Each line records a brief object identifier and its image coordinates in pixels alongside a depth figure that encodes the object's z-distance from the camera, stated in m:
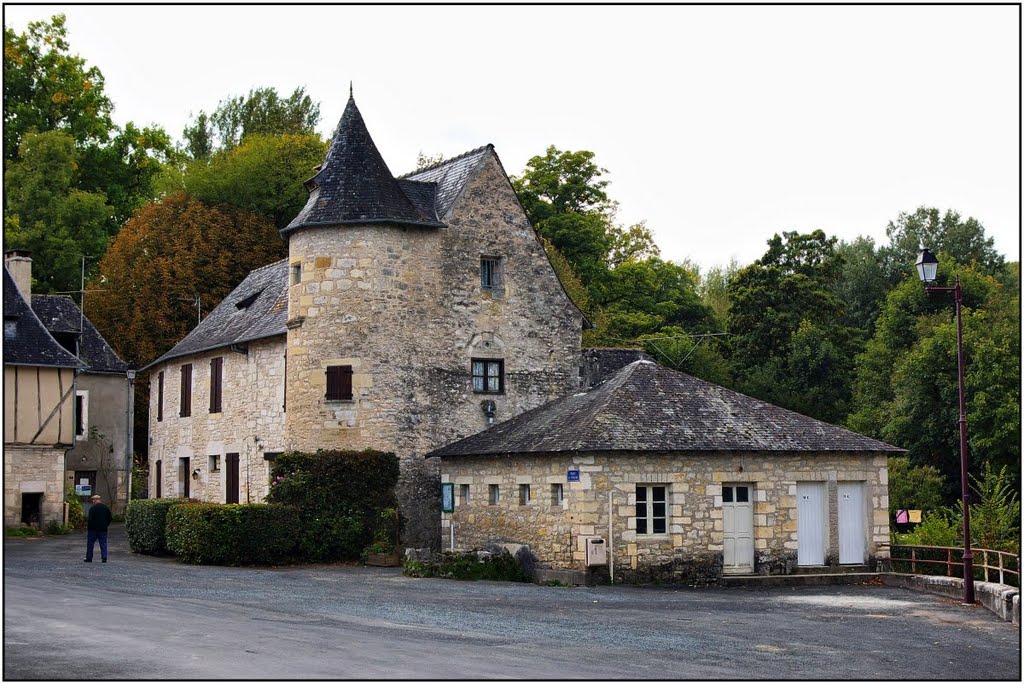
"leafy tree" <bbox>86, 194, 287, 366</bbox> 46.38
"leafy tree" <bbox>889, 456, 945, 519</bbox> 36.88
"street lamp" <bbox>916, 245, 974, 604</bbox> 20.81
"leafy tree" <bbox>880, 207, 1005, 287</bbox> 60.53
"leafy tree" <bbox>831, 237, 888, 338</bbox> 58.50
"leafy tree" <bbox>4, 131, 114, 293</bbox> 48.41
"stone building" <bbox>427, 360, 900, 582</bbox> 24.45
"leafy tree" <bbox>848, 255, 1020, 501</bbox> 38.81
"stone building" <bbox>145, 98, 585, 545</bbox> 29.72
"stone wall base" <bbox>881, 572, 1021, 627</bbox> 18.97
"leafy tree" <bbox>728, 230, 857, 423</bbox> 48.94
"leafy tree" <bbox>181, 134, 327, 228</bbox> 51.03
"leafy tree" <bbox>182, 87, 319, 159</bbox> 63.18
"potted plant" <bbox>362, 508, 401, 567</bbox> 27.77
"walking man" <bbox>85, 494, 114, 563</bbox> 25.77
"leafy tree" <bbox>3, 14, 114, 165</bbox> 50.09
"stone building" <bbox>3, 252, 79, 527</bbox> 33.53
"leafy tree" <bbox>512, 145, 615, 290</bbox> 52.03
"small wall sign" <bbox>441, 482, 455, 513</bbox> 28.92
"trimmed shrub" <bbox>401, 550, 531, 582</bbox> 25.03
